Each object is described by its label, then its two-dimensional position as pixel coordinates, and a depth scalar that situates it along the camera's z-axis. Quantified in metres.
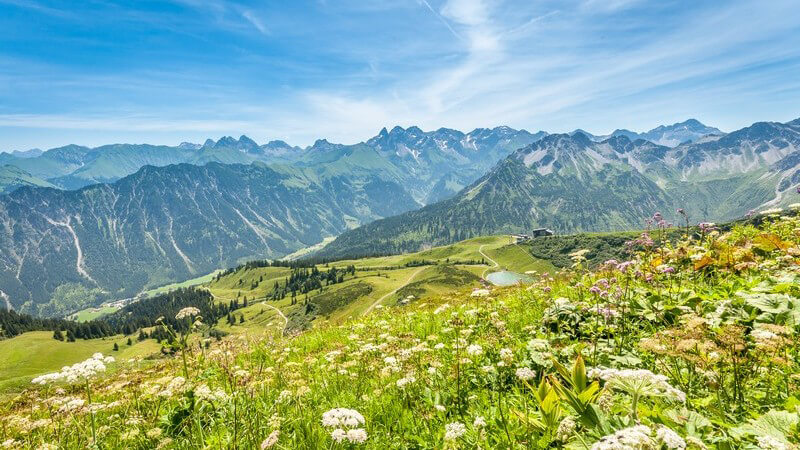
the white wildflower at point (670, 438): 2.37
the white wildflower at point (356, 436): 4.44
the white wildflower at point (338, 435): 4.31
